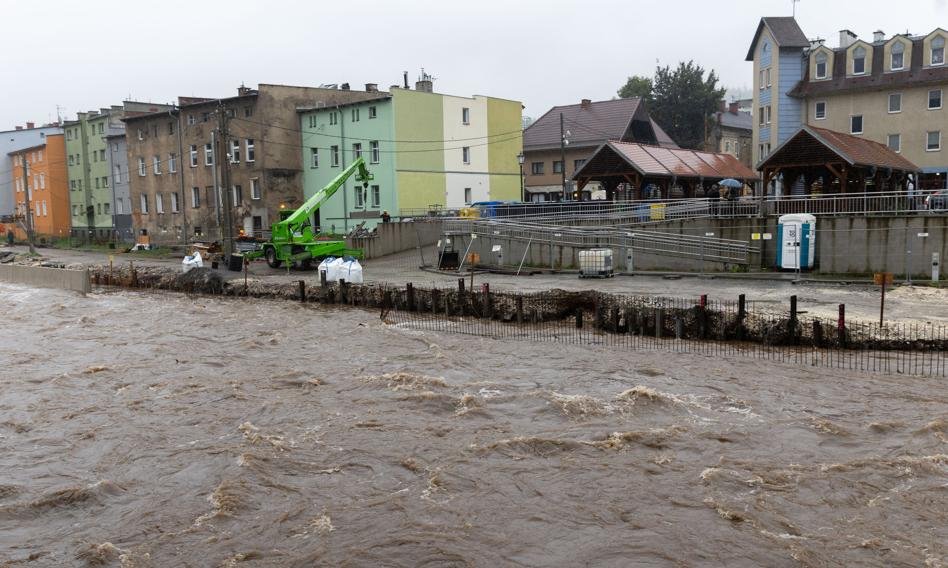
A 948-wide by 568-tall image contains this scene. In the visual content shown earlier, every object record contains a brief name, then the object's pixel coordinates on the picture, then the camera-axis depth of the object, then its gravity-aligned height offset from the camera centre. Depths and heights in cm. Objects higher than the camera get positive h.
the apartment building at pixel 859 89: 4588 +700
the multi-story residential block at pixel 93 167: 7550 +543
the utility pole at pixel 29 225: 6002 -12
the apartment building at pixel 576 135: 6072 +591
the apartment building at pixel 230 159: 5497 +442
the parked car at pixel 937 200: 2948 +15
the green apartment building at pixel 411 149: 5147 +453
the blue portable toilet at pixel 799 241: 3033 -130
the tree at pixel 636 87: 8281 +1294
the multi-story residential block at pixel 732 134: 7669 +744
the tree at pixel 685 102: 7519 +1024
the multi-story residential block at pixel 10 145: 9400 +939
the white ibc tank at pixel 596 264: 3197 -212
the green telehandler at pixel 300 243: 3950 -128
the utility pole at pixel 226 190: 3606 +133
